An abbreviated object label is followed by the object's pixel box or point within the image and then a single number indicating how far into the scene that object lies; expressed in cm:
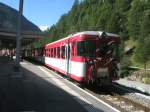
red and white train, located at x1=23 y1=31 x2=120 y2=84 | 645
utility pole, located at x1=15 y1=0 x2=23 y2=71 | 872
